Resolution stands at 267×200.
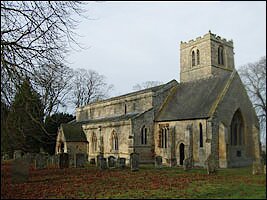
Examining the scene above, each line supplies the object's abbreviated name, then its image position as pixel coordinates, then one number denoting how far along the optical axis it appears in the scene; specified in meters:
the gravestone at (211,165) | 19.00
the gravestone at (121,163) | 24.20
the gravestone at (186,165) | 21.64
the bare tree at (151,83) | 72.31
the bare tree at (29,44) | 12.52
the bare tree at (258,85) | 35.22
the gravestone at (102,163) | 22.70
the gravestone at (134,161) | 21.59
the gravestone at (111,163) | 24.33
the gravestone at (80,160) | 24.75
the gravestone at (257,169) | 17.91
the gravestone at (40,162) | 23.73
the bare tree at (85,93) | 57.57
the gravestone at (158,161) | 25.14
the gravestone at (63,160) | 23.18
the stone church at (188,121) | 27.39
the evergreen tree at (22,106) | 12.06
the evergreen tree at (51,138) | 41.03
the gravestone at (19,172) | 14.63
